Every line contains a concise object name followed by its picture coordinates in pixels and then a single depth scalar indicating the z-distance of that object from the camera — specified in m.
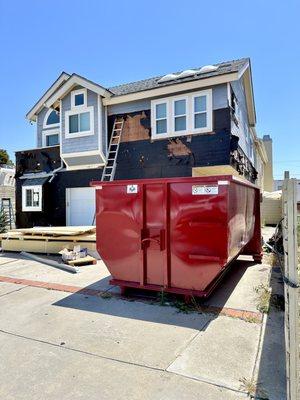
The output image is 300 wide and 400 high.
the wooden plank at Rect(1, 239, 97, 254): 9.71
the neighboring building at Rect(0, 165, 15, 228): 20.72
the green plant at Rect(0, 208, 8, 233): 15.72
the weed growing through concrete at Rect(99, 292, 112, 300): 5.76
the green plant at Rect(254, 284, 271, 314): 4.96
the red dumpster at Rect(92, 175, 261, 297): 4.93
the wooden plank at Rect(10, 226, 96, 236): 9.91
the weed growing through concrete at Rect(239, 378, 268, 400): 2.82
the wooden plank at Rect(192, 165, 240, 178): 11.66
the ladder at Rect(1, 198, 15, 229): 17.48
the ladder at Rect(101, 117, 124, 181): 13.79
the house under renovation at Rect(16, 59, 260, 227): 11.80
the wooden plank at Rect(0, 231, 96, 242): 9.68
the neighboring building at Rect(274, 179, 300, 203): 47.28
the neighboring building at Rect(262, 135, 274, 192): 36.68
